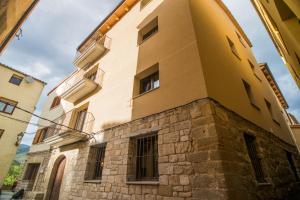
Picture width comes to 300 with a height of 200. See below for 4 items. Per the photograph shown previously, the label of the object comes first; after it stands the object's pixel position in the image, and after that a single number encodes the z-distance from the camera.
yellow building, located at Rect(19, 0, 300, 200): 3.86
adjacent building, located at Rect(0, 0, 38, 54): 2.70
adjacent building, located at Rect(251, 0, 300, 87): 4.12
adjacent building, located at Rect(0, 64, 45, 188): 15.10
